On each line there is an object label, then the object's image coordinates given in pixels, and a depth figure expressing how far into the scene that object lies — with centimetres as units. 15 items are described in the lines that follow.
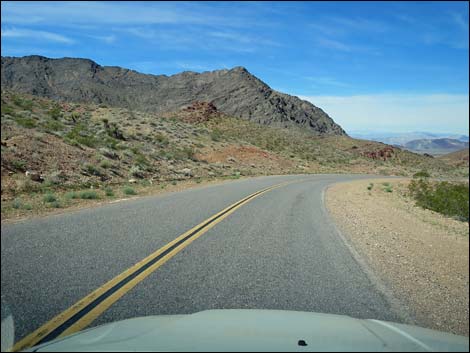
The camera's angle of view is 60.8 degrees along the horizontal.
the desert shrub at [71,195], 1394
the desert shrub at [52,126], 2278
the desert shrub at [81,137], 2448
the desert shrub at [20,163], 1104
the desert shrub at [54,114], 2994
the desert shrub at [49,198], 1236
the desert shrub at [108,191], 1578
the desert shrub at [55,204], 1197
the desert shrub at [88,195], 1445
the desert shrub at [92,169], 1980
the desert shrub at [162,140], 4139
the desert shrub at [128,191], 1709
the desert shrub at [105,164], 2247
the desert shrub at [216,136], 5486
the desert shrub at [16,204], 1041
